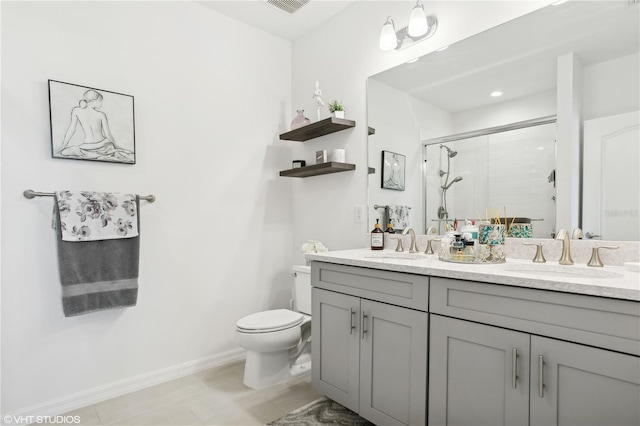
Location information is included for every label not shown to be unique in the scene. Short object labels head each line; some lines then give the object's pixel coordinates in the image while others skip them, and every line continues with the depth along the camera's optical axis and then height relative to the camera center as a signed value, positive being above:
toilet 2.10 -0.87
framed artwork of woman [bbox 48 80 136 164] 1.92 +0.49
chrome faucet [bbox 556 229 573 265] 1.44 -0.19
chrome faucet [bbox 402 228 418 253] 2.08 -0.23
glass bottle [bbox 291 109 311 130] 2.61 +0.65
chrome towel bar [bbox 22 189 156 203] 1.83 +0.07
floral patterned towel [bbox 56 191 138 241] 1.89 -0.05
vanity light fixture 1.95 +1.05
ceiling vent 2.42 +1.44
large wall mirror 1.42 +0.42
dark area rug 1.77 -1.11
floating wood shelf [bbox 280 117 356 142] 2.38 +0.57
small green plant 2.45 +0.71
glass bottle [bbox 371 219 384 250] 2.22 -0.21
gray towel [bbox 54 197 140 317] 1.90 -0.38
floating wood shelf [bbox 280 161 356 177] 2.39 +0.27
